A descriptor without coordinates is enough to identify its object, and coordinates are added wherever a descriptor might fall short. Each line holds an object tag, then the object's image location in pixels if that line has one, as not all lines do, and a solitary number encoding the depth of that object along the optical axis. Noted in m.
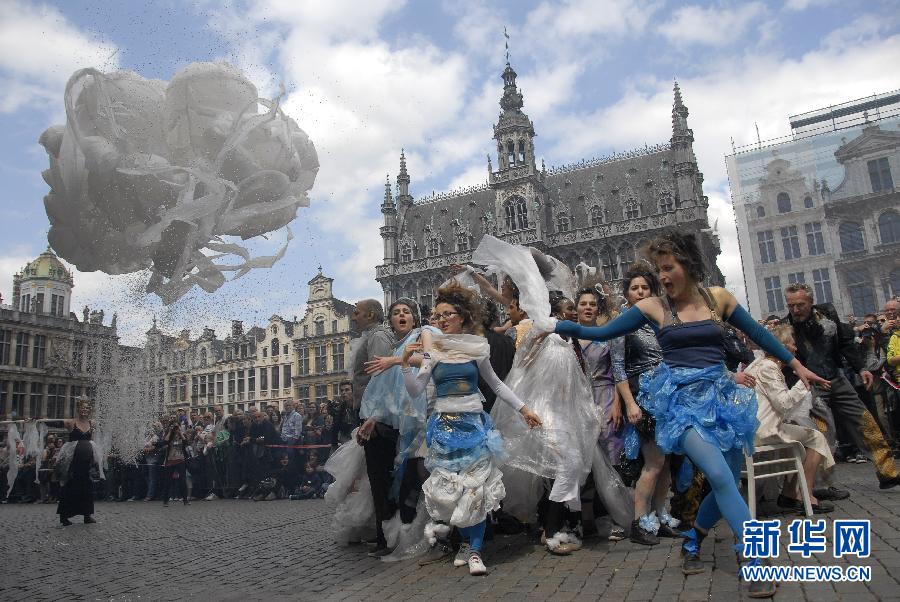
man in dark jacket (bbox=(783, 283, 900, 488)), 5.92
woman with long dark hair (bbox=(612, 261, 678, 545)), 4.78
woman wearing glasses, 4.45
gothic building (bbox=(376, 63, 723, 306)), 47.62
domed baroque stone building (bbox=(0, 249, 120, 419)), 44.09
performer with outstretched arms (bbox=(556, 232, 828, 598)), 3.53
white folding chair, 4.44
